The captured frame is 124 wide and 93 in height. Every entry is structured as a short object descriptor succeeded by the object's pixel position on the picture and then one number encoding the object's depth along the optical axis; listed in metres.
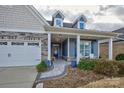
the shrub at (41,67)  5.66
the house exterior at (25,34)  6.54
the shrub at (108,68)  5.13
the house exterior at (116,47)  10.84
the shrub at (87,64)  5.89
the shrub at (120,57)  8.88
